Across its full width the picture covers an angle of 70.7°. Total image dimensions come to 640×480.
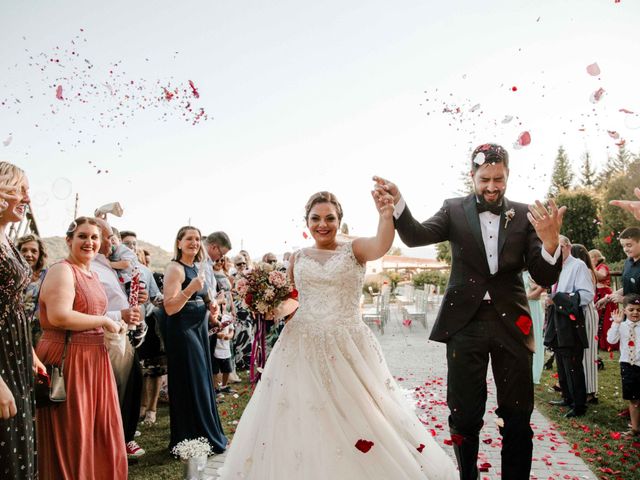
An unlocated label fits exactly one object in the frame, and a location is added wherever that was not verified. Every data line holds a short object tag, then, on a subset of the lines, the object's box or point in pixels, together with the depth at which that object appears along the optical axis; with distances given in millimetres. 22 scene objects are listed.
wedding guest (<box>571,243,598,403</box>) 6539
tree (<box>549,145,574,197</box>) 63844
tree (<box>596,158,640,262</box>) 25016
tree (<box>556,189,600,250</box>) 30953
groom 3299
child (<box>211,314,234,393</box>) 7535
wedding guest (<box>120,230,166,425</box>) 5922
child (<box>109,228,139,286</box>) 5585
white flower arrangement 4121
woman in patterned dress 2576
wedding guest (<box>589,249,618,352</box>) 9997
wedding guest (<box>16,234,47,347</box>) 5133
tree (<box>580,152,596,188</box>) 67119
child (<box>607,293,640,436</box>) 5219
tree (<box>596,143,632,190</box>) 58938
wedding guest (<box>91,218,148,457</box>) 4762
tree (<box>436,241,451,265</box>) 49431
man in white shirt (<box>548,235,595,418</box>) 6078
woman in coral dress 3371
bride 3113
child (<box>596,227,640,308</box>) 5902
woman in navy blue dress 4770
